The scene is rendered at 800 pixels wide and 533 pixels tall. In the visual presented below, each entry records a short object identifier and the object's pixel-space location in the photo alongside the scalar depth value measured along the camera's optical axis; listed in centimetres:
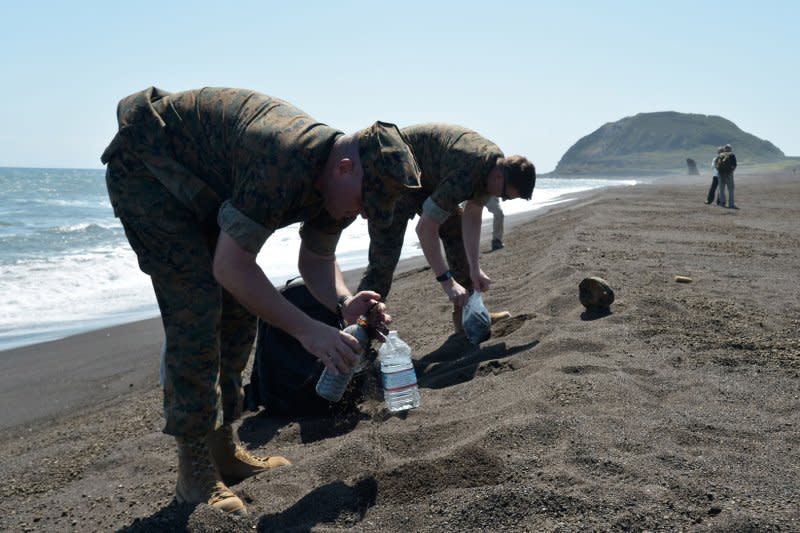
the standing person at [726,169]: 2092
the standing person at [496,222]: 1338
